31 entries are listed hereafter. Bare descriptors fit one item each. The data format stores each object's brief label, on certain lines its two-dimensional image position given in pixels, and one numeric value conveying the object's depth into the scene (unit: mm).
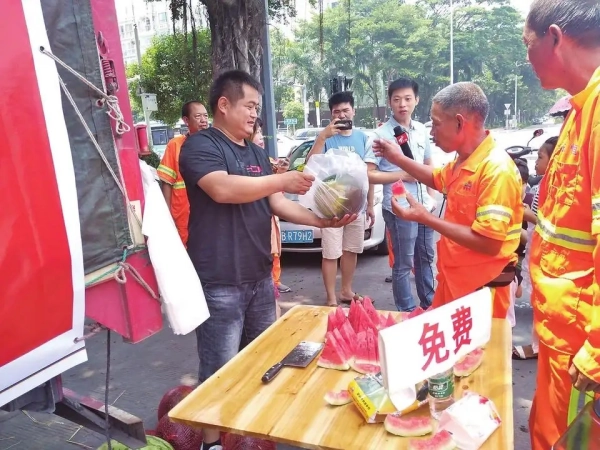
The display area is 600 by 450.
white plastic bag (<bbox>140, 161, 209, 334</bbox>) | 1667
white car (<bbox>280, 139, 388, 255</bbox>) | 6387
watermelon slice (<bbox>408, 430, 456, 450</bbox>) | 1396
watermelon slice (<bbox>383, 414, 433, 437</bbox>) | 1476
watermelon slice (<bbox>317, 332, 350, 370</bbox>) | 1927
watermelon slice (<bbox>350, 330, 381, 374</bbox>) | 1875
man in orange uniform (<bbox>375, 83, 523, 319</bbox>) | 2363
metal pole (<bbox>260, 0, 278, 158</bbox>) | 7219
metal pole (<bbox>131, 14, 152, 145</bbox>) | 23038
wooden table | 1481
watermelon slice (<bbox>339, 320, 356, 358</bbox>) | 1981
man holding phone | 4758
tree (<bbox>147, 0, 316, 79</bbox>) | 6129
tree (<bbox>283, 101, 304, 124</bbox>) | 53312
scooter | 5598
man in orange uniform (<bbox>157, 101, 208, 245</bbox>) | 4352
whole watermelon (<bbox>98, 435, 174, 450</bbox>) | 2192
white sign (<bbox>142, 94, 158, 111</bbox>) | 14266
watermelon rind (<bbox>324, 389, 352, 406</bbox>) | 1650
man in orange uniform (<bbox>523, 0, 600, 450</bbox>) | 1507
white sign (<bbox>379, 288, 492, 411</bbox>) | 1401
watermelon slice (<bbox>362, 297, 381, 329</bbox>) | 2230
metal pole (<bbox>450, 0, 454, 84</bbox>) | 41922
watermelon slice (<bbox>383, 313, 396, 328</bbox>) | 2211
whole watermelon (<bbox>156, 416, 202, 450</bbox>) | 2531
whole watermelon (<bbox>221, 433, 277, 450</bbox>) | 2275
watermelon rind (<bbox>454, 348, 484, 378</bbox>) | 1804
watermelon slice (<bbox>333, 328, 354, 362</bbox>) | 1963
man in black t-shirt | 2357
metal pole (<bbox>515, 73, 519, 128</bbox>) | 51194
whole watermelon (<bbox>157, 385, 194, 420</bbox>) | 2781
